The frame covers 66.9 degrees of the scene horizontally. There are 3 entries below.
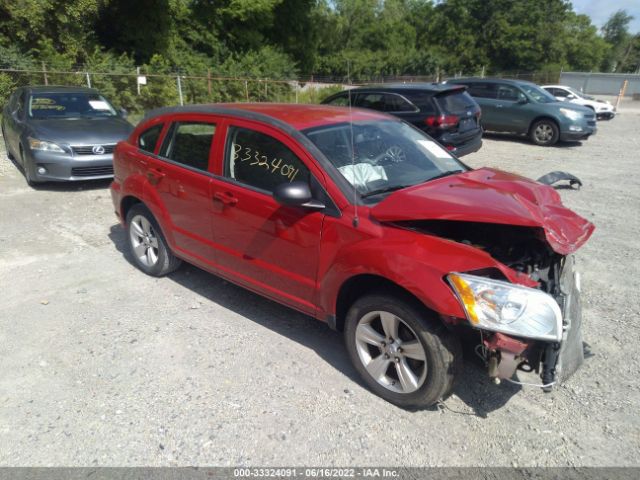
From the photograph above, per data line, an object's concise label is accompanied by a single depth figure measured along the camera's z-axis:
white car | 19.83
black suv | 9.40
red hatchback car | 2.62
